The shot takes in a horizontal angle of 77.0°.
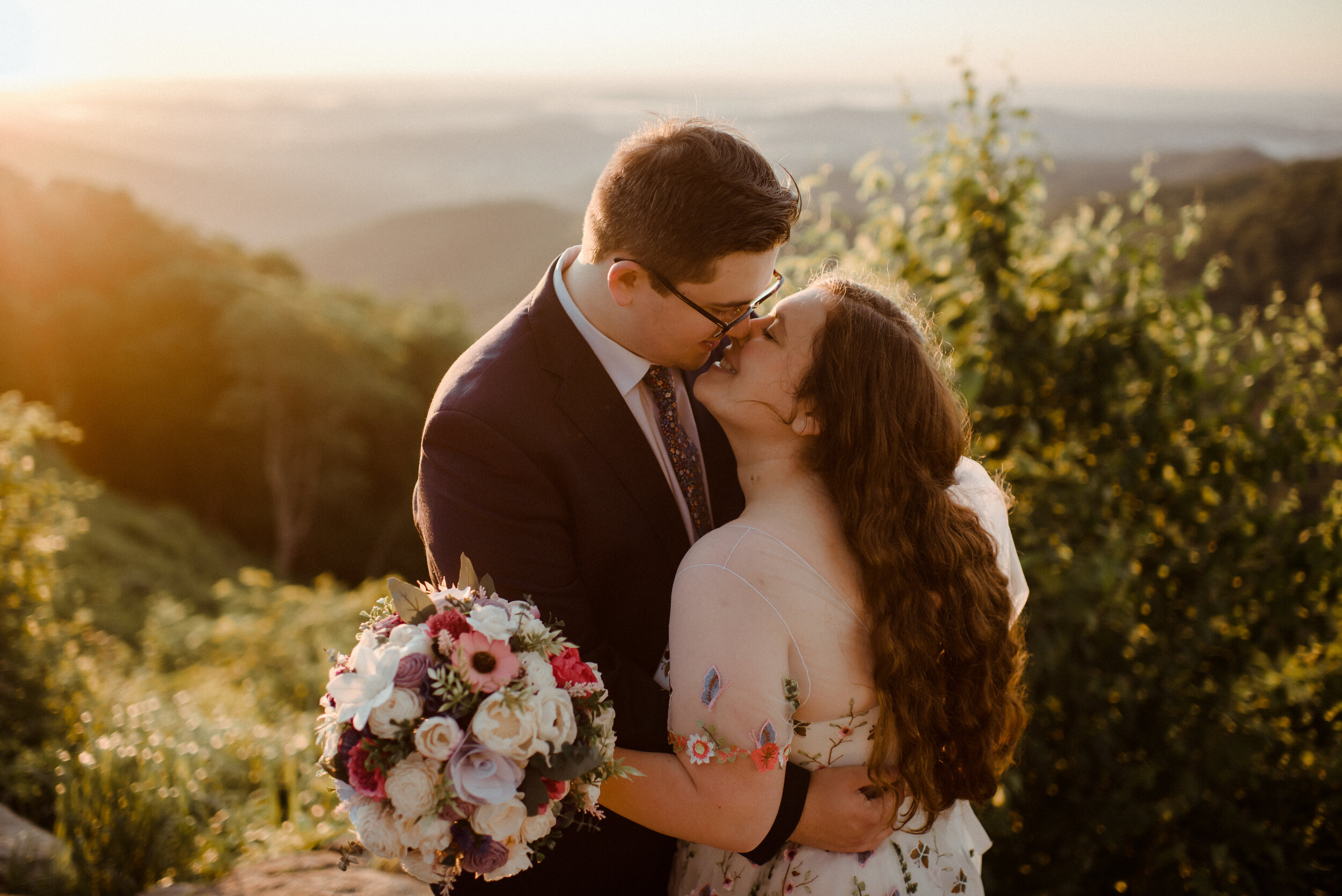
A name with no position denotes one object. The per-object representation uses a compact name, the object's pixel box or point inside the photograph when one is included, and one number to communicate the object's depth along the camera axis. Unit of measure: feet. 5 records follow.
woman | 6.45
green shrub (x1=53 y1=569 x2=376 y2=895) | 12.21
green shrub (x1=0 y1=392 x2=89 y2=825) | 13.99
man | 7.66
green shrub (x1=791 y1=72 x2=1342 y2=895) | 11.48
